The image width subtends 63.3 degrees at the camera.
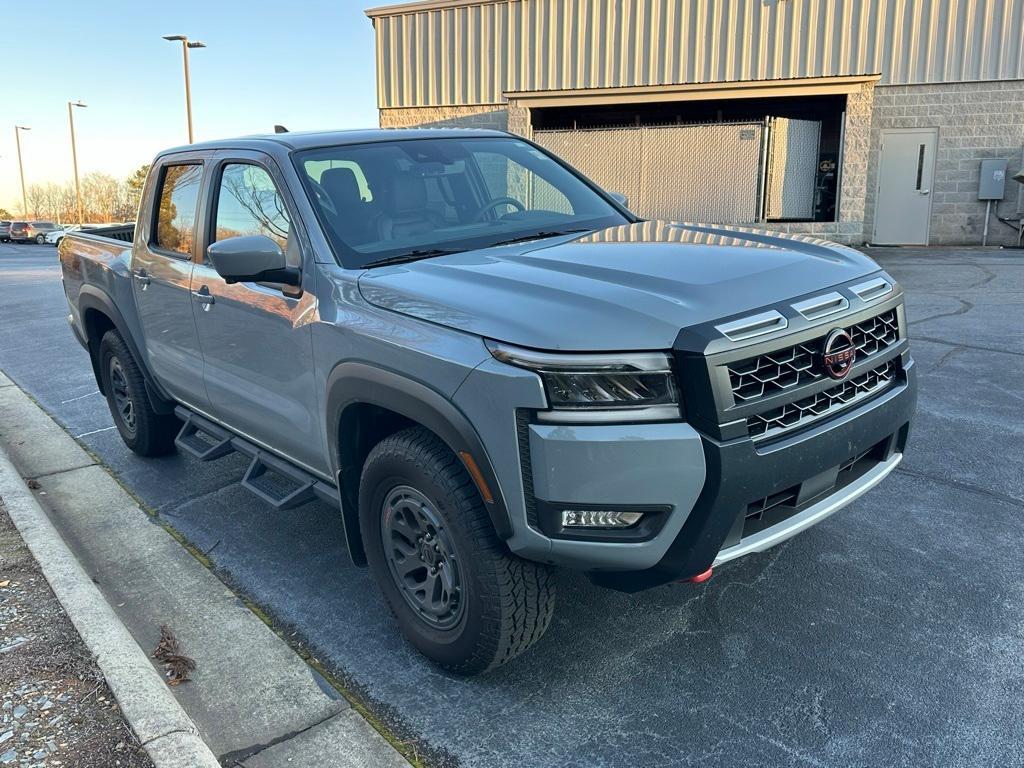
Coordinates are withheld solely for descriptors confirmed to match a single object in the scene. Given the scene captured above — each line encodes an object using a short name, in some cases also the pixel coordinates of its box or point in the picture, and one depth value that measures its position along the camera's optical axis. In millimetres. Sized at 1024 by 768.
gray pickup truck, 2387
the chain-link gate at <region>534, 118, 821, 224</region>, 16375
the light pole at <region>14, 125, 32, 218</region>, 61806
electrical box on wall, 16281
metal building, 16219
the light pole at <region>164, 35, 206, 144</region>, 23203
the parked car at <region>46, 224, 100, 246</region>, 42781
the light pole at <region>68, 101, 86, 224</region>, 49312
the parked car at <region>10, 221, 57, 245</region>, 43156
